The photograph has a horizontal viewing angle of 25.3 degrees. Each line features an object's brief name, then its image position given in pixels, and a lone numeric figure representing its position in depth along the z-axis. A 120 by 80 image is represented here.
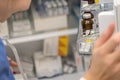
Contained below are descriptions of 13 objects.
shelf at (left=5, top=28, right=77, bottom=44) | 1.67
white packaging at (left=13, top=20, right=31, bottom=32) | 1.67
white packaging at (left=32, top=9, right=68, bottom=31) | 1.67
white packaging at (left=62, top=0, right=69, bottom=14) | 1.67
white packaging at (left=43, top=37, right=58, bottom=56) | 1.81
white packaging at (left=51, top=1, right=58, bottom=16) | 1.66
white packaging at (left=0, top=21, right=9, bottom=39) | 1.42
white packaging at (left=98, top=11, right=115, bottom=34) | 0.88
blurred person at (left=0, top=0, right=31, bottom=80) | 0.89
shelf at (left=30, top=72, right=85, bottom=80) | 1.83
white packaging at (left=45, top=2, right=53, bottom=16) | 1.66
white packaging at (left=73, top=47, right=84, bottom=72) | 1.84
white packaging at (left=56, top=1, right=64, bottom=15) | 1.67
